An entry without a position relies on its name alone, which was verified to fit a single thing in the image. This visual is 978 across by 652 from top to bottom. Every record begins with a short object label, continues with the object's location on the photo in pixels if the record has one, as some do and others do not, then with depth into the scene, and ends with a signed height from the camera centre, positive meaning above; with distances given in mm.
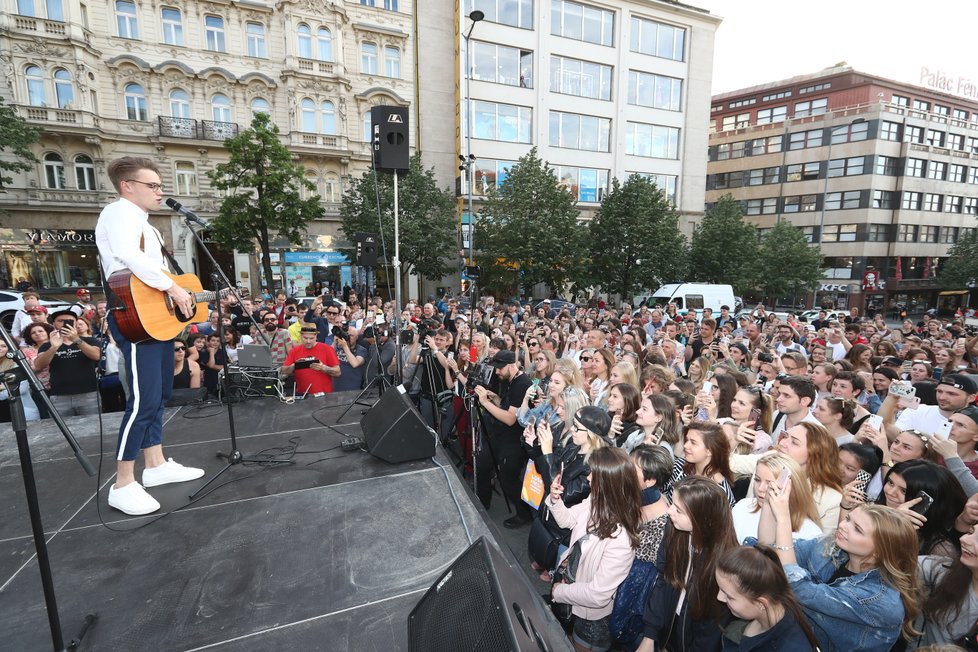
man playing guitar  2799 -145
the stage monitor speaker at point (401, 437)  3697 -1488
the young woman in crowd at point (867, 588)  2143 -1630
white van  20375 -1744
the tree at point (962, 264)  35219 -369
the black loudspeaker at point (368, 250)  7180 +97
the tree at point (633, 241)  23672 +891
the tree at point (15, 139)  18000 +4695
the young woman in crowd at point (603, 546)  2717 -1776
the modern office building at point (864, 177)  38250 +7294
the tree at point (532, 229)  22234 +1376
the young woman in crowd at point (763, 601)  2023 -1582
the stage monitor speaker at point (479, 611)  1461 -1244
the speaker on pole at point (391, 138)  5121 +1345
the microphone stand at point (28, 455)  1711 -767
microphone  3330 +335
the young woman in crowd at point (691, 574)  2469 -1793
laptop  5762 -1296
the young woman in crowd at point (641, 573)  2744 -1912
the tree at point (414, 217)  21703 +1973
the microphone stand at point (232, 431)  3435 -1396
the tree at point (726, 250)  28422 +515
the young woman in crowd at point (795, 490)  2711 -1405
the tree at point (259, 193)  18219 +2638
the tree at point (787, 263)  31922 -314
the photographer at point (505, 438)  4816 -1985
